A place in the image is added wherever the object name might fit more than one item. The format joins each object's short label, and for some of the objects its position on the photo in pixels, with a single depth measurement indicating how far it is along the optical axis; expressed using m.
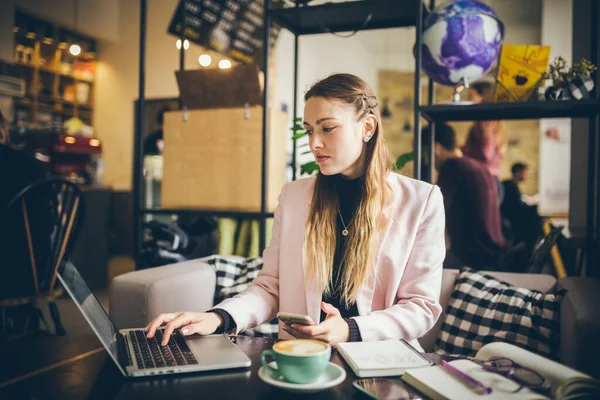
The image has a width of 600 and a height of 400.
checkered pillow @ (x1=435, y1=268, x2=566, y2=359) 1.58
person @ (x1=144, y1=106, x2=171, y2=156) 5.18
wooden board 2.28
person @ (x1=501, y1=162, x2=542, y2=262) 3.40
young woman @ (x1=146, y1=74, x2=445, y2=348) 1.34
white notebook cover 0.84
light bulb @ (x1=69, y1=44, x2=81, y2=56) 5.90
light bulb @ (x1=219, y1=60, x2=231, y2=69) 3.35
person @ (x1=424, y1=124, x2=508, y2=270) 2.61
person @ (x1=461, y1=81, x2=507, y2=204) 3.34
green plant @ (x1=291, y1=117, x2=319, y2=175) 2.24
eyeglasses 0.76
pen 0.72
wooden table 0.78
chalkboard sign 4.25
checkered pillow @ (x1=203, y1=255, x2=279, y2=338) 1.89
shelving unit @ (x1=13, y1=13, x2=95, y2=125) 6.29
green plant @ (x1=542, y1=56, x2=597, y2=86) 1.85
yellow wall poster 1.92
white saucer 0.77
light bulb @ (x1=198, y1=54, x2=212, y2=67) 4.60
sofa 1.27
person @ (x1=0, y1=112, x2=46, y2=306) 2.17
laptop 0.86
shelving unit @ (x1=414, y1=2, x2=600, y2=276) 1.88
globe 1.87
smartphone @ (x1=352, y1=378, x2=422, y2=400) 0.76
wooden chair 2.16
